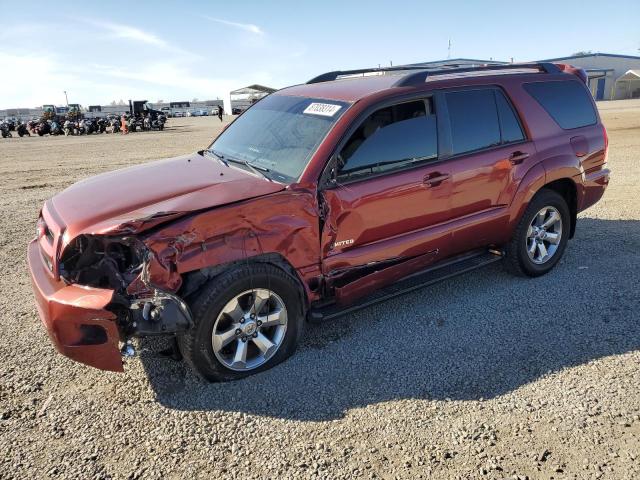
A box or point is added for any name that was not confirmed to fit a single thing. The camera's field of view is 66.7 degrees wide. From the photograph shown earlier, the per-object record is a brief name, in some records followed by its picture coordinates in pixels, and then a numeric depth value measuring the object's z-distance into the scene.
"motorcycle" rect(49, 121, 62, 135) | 34.12
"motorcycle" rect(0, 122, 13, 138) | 32.38
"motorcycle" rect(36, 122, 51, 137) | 33.91
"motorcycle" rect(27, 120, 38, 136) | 35.31
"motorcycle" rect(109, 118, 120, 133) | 35.22
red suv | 2.93
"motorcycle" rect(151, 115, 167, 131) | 35.72
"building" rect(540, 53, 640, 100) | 66.19
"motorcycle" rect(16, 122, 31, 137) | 33.28
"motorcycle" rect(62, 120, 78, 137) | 33.81
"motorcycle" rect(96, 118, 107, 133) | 34.59
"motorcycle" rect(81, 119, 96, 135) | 33.81
